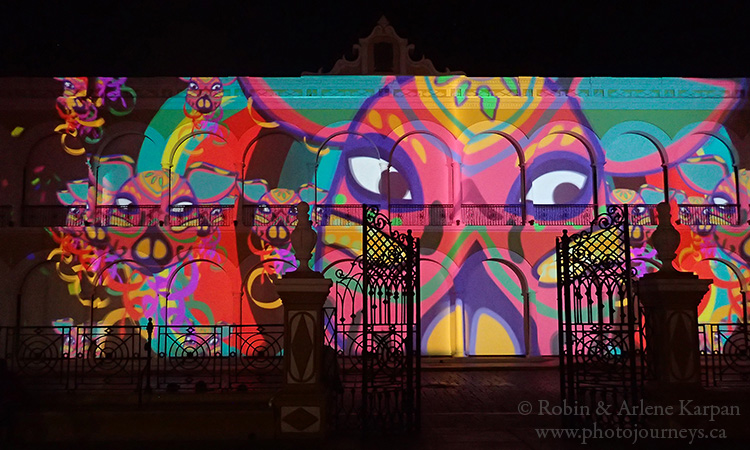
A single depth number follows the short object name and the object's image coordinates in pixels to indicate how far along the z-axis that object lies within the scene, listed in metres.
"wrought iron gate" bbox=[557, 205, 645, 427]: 6.70
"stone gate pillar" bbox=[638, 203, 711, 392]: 6.58
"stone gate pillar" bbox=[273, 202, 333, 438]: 6.72
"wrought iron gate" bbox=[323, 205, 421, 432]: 7.06
